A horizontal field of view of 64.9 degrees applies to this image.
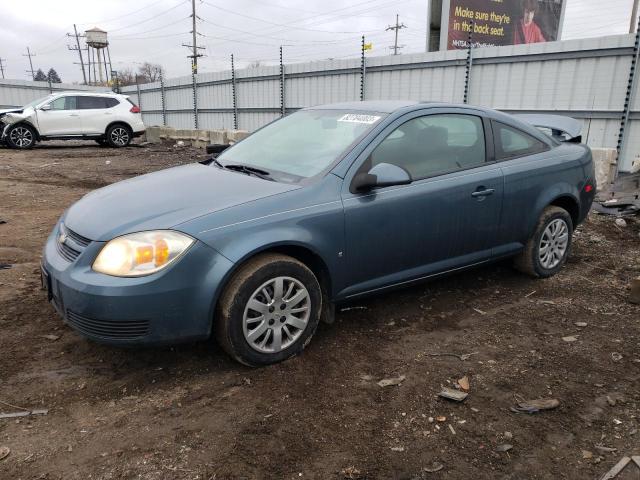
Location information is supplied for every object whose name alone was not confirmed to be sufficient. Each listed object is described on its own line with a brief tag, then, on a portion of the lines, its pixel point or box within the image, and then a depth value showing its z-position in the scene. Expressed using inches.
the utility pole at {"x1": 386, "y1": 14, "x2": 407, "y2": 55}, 2308.6
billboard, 767.1
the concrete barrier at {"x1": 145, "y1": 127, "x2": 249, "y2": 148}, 604.4
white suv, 607.2
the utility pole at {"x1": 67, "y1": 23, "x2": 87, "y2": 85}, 3003.4
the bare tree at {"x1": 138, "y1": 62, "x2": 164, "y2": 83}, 3584.4
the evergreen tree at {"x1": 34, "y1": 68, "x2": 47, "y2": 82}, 3955.0
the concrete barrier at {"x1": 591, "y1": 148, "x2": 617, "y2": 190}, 318.0
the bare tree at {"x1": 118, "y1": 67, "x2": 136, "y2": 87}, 3392.7
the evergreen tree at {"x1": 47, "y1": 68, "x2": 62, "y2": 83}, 3965.6
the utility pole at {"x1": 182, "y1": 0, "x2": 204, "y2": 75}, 1939.5
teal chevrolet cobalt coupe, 105.7
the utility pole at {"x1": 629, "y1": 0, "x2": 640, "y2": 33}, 771.2
